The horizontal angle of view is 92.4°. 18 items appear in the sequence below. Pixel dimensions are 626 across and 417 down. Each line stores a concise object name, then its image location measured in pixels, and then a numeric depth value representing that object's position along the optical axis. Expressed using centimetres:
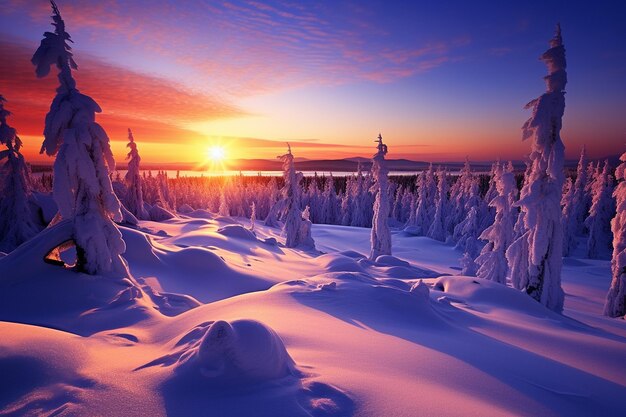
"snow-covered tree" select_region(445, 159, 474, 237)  5188
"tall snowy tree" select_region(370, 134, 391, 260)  2583
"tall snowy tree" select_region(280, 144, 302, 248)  2747
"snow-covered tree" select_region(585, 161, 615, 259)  3993
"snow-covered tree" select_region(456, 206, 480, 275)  3475
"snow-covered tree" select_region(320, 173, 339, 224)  7306
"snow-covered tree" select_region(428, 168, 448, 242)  4975
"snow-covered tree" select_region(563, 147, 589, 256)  4503
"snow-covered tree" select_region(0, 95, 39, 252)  2041
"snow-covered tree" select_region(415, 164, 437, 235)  5497
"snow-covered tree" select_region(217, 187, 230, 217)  6225
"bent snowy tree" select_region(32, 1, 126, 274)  909
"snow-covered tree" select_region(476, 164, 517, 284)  2006
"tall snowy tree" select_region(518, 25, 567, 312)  1325
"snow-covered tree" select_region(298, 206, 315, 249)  2934
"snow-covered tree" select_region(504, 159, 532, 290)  1554
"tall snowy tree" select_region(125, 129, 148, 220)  3400
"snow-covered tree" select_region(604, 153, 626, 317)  1752
